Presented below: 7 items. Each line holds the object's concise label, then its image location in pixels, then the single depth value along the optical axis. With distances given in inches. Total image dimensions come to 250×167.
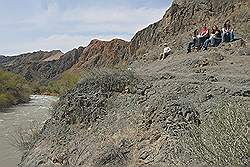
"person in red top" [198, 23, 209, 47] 429.4
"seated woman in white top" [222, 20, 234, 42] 424.0
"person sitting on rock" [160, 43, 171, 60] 471.1
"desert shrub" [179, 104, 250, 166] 128.2
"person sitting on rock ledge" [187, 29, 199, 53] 440.5
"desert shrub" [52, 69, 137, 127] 280.8
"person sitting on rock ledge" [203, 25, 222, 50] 419.1
